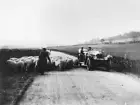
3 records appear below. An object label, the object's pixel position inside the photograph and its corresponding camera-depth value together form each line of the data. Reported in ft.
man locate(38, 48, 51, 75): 56.70
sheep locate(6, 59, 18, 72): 61.52
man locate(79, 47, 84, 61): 90.45
